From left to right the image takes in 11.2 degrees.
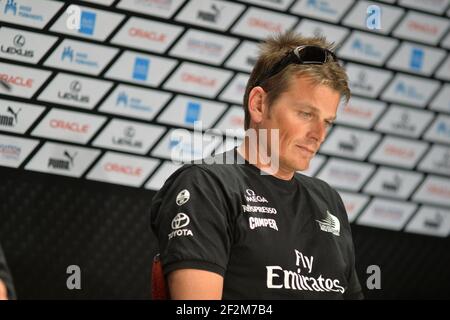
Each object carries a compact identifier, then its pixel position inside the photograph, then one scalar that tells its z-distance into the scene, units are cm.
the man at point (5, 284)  324
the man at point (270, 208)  351
